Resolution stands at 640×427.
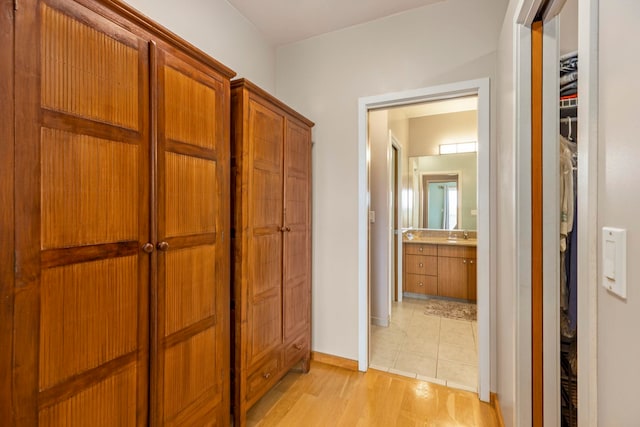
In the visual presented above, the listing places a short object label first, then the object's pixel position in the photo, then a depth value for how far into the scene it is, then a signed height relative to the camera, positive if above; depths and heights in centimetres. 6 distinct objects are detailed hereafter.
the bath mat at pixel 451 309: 345 -122
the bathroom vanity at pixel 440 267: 385 -75
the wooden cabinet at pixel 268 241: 160 -19
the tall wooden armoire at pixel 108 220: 77 -3
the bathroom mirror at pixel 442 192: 418 +30
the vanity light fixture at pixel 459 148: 417 +93
